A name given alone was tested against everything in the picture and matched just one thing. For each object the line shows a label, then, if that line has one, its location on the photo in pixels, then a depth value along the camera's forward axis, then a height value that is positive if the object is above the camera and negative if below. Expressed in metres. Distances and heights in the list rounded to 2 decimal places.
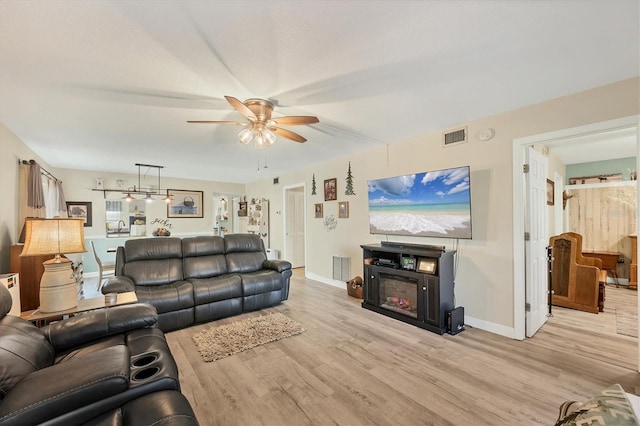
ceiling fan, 2.37 +0.86
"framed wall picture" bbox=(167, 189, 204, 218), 7.41 +0.28
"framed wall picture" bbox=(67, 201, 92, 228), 6.16 +0.11
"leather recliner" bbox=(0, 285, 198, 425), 1.03 -0.76
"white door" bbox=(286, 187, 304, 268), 6.82 -0.37
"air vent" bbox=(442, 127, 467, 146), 3.24 +0.93
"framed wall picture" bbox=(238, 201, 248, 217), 8.34 +0.13
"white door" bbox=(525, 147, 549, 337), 2.89 -0.39
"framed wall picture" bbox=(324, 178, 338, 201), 5.07 +0.45
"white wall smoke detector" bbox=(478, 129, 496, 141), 3.00 +0.88
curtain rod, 3.66 +0.73
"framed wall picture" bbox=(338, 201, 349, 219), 4.84 +0.06
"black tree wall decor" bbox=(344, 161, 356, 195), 4.75 +0.51
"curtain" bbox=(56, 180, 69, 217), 5.27 +0.28
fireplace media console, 3.05 -0.91
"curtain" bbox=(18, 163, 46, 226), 3.60 +0.32
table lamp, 1.98 -0.27
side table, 2.05 -0.80
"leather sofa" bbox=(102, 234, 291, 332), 3.16 -0.89
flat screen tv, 3.08 +0.09
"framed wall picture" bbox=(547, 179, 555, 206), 4.46 +0.36
